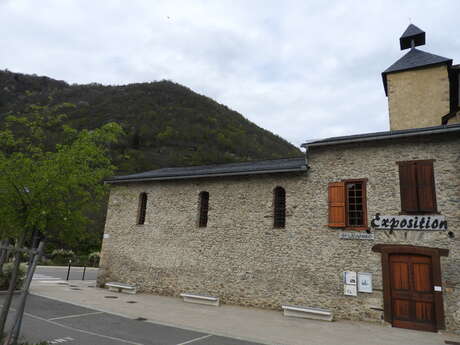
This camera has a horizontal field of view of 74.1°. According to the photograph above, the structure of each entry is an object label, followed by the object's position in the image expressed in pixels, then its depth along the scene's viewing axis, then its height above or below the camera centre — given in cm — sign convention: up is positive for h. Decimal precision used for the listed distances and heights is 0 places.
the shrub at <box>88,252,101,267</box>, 2564 -135
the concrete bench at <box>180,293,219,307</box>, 1090 -172
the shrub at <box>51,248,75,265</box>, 2495 -125
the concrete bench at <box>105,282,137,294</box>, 1275 -176
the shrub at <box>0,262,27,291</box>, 1112 -143
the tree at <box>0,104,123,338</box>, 560 +110
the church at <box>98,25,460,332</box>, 884 +107
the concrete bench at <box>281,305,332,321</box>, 913 -163
